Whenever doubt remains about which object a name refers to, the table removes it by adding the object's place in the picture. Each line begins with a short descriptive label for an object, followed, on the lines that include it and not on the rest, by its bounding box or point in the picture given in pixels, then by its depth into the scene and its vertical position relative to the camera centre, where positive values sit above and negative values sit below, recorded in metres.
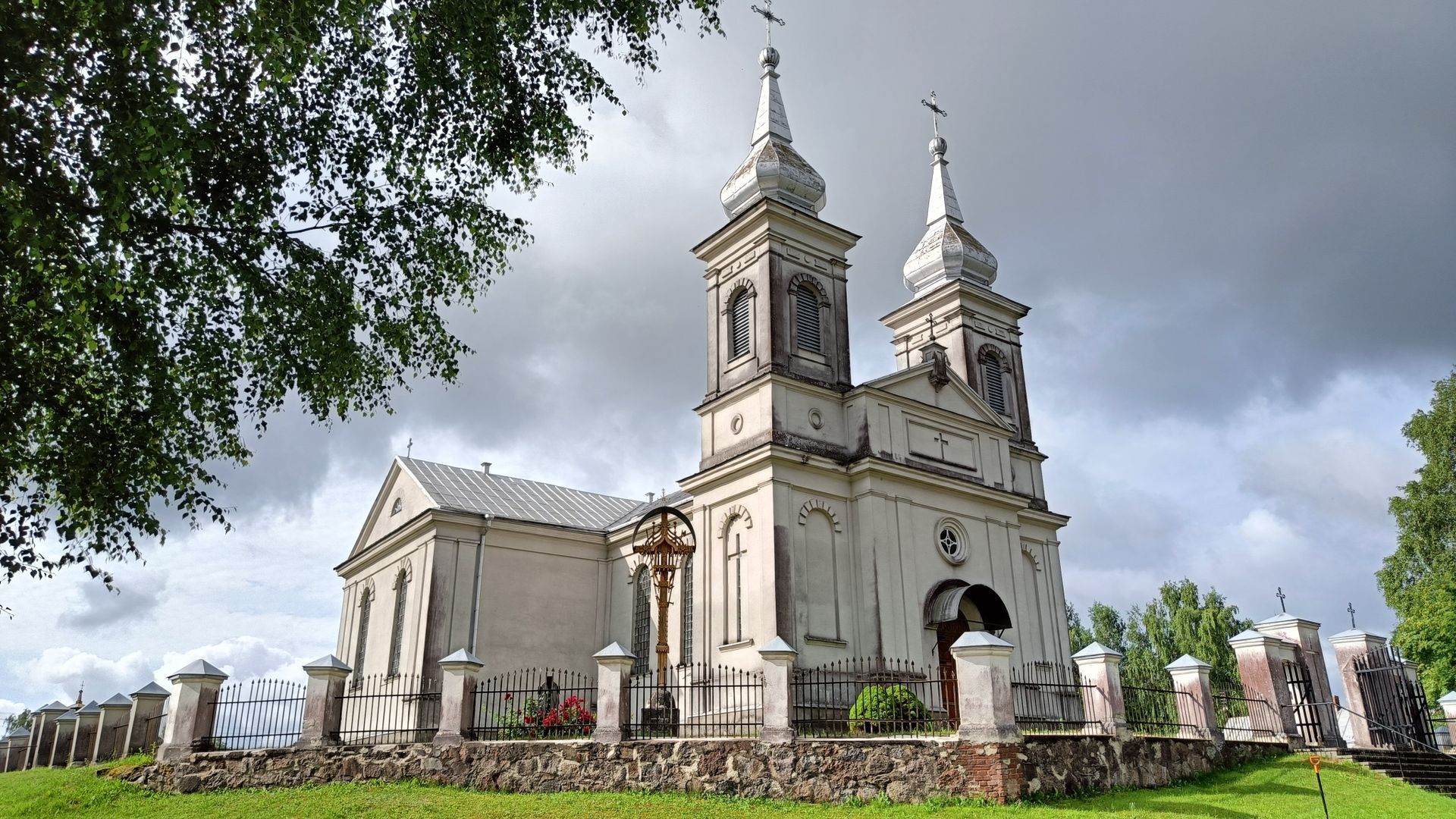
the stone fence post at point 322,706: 16.73 +0.89
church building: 20.98 +5.49
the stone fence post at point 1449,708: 19.11 +0.73
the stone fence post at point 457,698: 16.09 +0.95
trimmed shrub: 16.31 +0.72
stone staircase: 16.77 -0.27
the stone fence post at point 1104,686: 14.49 +0.91
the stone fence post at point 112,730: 20.62 +0.69
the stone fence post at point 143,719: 19.64 +0.84
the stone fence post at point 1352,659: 18.47 +1.58
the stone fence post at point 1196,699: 16.31 +0.81
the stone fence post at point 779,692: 13.73 +0.84
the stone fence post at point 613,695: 14.95 +0.89
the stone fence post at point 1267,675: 17.81 +1.27
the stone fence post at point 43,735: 23.88 +0.70
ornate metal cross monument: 18.70 +3.76
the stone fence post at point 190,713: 16.59 +0.80
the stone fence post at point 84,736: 22.00 +0.62
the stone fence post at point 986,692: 12.41 +0.74
